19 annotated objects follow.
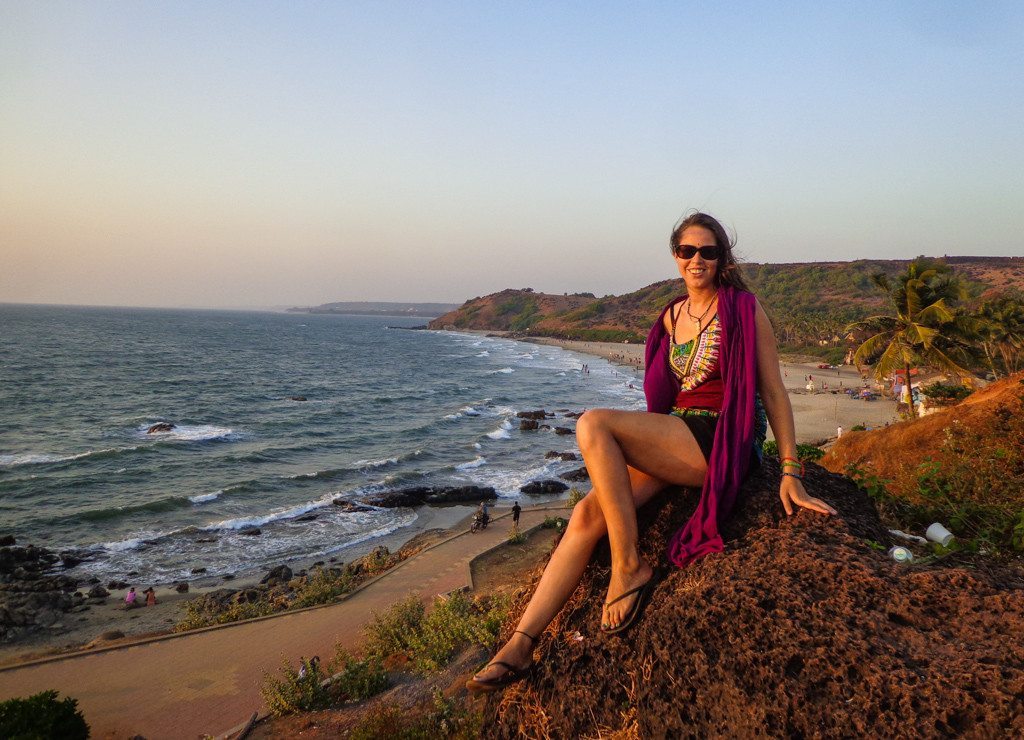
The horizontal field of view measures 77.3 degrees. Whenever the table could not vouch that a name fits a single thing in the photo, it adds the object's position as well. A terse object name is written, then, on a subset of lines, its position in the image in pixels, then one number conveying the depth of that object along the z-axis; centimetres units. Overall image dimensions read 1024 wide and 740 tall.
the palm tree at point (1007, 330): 2602
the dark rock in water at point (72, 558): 1708
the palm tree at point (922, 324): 1862
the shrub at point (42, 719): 634
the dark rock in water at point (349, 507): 2233
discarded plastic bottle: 301
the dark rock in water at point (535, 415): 4019
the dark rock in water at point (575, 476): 2654
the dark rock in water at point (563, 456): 3032
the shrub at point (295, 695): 747
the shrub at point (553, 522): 1784
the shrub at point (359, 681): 757
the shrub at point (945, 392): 1977
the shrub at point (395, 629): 950
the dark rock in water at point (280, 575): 1615
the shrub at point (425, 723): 479
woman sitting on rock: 304
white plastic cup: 398
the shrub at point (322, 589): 1362
